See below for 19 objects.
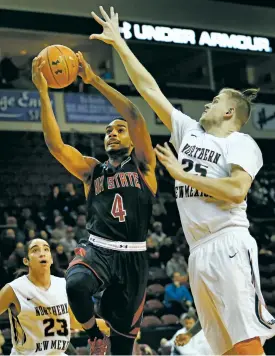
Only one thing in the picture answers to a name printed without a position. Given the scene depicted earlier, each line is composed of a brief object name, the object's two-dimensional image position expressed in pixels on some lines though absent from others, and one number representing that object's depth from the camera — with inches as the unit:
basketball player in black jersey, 184.1
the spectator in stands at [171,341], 404.5
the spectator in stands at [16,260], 476.3
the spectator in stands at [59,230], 543.2
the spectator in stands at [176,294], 507.5
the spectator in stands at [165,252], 581.9
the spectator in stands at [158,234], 601.4
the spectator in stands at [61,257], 502.3
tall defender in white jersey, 151.3
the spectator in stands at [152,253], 570.9
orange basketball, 191.0
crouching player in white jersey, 226.5
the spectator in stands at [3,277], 457.7
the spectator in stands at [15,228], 521.3
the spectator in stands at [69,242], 531.8
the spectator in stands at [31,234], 515.2
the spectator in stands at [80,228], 553.3
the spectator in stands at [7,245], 510.0
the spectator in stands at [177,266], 556.4
